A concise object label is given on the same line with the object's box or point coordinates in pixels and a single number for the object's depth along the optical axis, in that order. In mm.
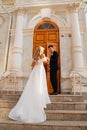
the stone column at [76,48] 6282
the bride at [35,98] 3152
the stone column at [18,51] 6562
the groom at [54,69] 5009
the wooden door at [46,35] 6980
